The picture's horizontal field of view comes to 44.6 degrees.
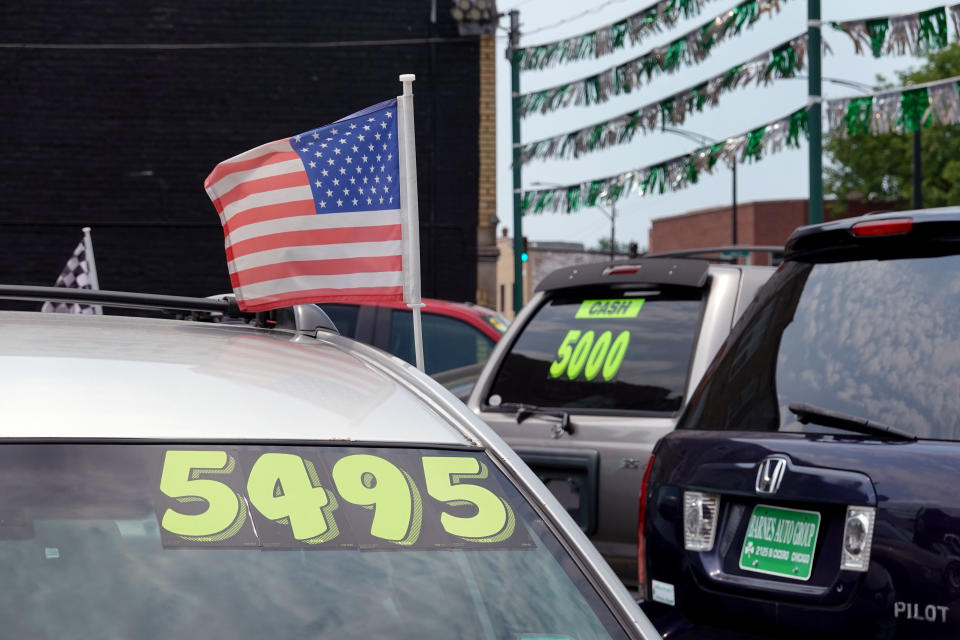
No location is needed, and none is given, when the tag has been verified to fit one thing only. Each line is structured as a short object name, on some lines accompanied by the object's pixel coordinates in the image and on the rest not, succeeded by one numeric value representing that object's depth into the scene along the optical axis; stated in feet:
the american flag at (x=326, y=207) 13.53
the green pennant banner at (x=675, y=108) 42.16
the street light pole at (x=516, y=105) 62.18
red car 31.50
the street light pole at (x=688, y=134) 96.27
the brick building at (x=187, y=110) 70.49
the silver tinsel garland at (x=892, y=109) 37.93
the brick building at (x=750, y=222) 189.88
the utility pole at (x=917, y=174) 115.44
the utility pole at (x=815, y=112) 39.81
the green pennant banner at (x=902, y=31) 38.11
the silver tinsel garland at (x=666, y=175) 43.52
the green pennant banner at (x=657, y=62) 44.17
